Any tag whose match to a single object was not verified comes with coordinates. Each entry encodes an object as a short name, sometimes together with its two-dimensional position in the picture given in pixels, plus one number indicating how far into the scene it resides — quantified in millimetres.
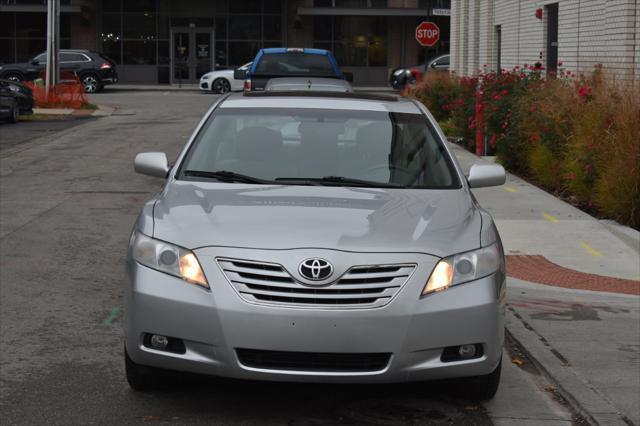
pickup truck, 22484
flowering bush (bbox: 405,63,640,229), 12031
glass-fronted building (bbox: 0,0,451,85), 55469
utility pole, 35500
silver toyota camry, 5312
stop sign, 34750
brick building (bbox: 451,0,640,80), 16969
